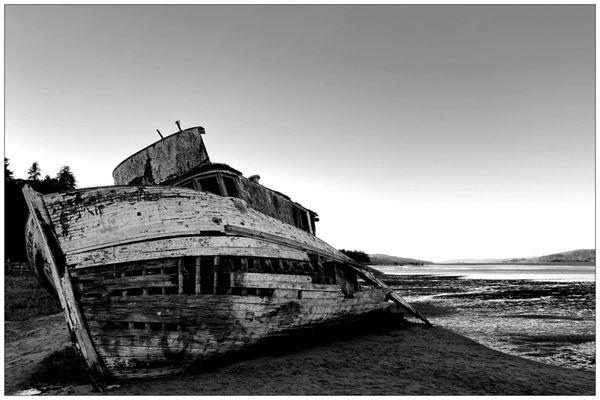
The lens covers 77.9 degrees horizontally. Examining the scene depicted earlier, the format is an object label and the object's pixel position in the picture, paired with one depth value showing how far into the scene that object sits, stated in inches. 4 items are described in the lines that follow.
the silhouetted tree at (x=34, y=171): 2391.7
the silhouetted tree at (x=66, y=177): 2262.3
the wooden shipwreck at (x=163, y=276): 224.4
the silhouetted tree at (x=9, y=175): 1762.9
